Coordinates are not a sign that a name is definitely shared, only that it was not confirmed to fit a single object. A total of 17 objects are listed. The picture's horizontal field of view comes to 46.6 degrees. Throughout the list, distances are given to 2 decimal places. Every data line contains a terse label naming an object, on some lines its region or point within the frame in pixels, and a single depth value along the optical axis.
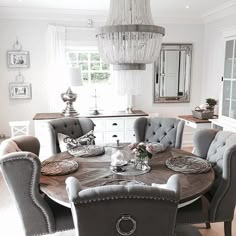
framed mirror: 5.25
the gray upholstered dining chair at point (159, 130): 3.28
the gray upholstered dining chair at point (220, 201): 2.10
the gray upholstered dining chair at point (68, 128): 3.12
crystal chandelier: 1.93
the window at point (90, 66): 5.07
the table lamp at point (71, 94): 4.46
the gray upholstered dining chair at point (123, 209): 1.35
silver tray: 2.24
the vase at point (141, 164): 2.33
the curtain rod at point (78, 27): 4.85
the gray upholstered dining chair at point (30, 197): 1.91
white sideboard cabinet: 4.64
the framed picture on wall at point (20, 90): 4.84
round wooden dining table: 1.89
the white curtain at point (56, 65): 4.77
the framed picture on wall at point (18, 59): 4.75
